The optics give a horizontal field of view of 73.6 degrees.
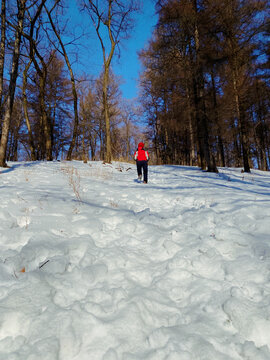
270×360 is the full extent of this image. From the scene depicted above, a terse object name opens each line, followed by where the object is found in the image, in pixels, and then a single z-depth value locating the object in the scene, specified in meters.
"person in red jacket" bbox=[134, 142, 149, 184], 6.85
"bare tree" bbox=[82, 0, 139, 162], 12.01
